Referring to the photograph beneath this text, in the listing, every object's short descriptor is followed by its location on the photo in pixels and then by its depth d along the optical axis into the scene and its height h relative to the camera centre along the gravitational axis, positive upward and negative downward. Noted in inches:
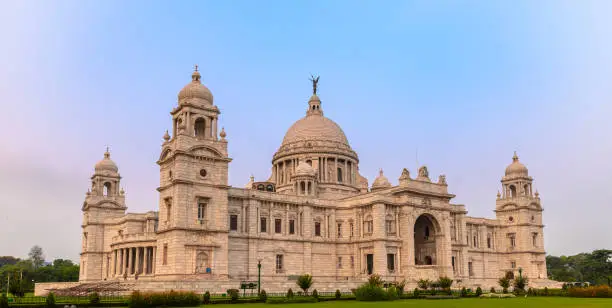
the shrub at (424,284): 2461.6 -98.3
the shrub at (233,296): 1692.2 -98.4
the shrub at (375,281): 1988.7 -70.2
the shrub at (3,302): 1380.4 -93.2
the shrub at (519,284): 2486.5 -97.9
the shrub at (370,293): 1817.2 -98.8
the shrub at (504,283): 2467.6 -92.4
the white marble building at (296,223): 2417.6 +184.6
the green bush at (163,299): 1430.9 -93.4
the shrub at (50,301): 1444.4 -95.2
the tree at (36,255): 6003.9 +54.2
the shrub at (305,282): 2037.4 -72.6
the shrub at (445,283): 2359.1 -88.7
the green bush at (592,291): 2108.8 -110.4
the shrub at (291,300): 1690.0 -112.4
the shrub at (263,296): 1761.8 -102.4
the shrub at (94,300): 1514.5 -97.7
